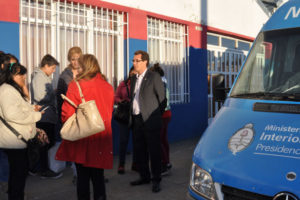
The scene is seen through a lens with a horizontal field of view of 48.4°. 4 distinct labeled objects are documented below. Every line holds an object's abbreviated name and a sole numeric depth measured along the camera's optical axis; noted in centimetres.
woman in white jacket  331
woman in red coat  332
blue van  233
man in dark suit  461
